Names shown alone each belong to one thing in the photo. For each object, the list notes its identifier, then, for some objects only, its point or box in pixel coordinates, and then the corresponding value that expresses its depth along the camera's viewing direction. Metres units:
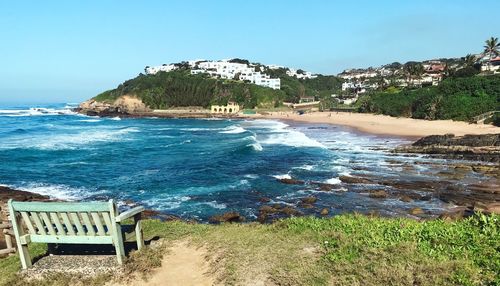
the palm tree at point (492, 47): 83.56
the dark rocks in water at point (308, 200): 20.09
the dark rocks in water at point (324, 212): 18.08
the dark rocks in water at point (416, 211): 17.86
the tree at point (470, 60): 86.43
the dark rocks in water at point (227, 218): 17.35
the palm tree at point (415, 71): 90.58
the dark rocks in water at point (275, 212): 17.83
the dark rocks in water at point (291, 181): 24.42
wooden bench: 6.59
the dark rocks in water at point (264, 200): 20.60
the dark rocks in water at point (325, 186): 22.53
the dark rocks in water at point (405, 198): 20.17
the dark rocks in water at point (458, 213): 15.82
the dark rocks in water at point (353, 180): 24.06
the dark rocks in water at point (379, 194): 20.80
